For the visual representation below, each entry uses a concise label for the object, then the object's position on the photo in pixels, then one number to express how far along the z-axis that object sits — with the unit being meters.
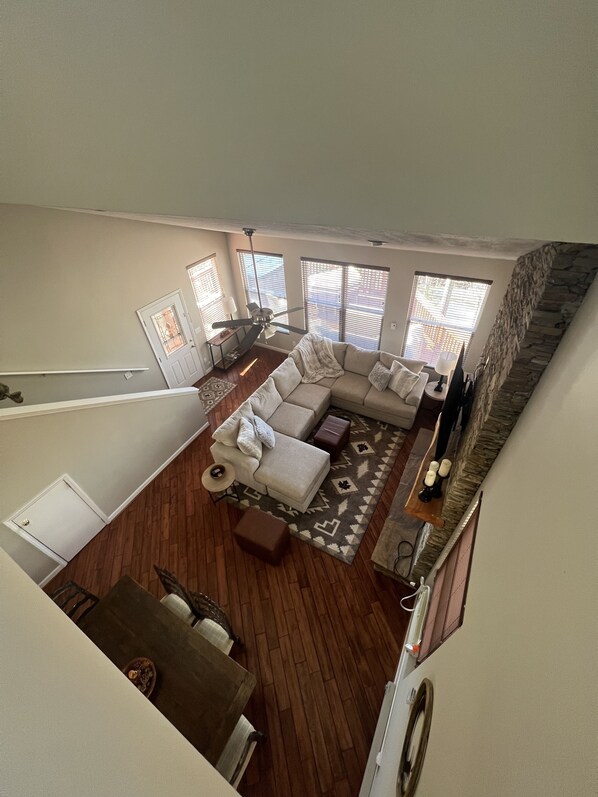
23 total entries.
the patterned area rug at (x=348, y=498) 3.71
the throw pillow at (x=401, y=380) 4.85
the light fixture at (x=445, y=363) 4.66
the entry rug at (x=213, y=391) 5.76
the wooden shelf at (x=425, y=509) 2.48
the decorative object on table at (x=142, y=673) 2.11
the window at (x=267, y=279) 5.83
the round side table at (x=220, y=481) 3.83
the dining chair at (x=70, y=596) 2.58
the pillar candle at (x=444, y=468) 2.55
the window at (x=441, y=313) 4.57
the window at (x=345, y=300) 5.21
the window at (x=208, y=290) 5.69
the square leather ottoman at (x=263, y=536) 3.33
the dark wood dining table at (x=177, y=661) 2.01
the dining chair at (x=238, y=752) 2.12
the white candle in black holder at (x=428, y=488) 2.58
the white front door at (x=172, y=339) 4.97
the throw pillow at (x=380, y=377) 5.02
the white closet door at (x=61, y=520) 3.25
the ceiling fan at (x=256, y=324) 3.73
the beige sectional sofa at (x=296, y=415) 3.97
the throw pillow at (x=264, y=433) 4.16
